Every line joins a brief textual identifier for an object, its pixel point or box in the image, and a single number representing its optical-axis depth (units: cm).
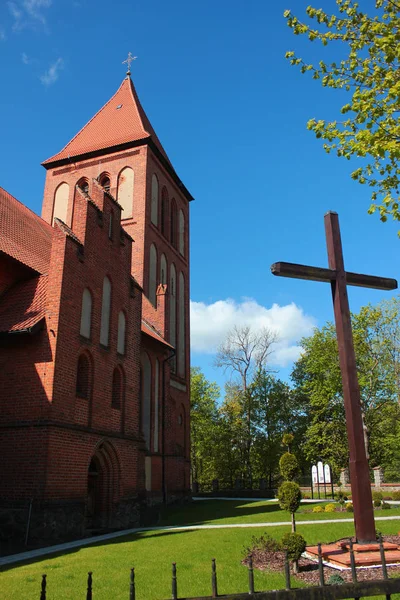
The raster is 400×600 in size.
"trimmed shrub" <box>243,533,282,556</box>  803
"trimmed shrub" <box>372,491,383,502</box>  2143
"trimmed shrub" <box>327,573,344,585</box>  558
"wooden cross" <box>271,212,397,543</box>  686
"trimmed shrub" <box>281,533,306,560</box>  692
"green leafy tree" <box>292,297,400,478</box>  3400
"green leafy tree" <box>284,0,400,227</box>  915
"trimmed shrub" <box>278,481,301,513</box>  829
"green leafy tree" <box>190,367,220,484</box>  4253
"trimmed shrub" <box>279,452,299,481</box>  870
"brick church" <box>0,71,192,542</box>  1118
